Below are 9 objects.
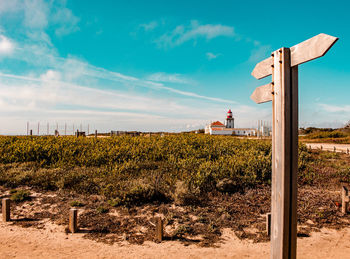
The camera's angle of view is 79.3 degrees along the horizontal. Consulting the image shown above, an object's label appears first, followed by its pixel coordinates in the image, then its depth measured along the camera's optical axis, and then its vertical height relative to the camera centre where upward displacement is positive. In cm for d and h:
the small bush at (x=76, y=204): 685 -225
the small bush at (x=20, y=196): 724 -215
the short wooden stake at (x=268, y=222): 505 -211
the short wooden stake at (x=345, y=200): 631 -195
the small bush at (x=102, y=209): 637 -229
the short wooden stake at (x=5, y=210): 588 -212
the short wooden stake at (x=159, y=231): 495 -228
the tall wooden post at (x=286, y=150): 252 -18
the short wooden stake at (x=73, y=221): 529 -219
